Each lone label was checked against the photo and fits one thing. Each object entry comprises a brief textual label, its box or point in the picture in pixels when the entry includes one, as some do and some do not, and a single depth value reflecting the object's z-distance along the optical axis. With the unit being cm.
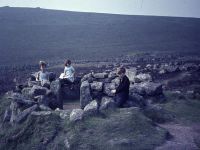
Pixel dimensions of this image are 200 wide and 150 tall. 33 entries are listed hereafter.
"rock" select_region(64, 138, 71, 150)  1114
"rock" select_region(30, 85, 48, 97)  1528
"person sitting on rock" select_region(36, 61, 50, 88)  1658
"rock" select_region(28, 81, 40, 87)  1701
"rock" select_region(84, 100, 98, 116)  1257
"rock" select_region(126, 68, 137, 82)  2135
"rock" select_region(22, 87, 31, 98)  1549
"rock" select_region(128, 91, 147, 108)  1489
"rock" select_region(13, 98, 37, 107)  1392
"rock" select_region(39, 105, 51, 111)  1358
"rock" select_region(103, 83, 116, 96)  1492
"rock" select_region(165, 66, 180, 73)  3092
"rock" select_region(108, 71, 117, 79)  1776
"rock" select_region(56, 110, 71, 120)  1254
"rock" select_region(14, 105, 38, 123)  1297
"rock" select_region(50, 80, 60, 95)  1579
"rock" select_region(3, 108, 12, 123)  1409
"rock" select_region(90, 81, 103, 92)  1523
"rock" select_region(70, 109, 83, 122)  1218
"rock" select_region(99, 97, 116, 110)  1345
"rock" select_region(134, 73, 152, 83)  1995
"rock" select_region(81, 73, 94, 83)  1716
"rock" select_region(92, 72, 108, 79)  1782
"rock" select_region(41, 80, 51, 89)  1647
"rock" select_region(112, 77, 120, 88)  1582
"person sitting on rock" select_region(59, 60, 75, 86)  1692
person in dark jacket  1411
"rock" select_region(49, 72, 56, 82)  1795
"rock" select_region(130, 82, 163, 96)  1731
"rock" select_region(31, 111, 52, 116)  1273
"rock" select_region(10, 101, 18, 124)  1351
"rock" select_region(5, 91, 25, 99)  1445
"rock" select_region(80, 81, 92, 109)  1487
